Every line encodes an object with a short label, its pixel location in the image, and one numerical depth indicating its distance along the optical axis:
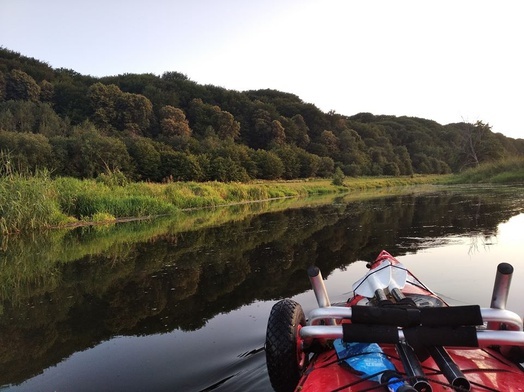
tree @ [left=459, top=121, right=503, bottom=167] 51.31
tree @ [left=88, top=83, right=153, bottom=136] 59.60
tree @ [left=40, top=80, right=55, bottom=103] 62.03
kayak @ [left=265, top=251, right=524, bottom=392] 2.10
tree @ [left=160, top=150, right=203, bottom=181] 35.09
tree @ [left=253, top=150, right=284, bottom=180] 45.41
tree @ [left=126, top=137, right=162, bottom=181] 36.88
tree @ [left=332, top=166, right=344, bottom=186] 44.84
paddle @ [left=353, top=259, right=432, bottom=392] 2.87
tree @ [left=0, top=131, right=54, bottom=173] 32.69
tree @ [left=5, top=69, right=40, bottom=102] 58.16
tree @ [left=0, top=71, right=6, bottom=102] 57.04
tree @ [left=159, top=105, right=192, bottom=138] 60.59
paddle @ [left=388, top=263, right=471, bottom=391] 1.89
